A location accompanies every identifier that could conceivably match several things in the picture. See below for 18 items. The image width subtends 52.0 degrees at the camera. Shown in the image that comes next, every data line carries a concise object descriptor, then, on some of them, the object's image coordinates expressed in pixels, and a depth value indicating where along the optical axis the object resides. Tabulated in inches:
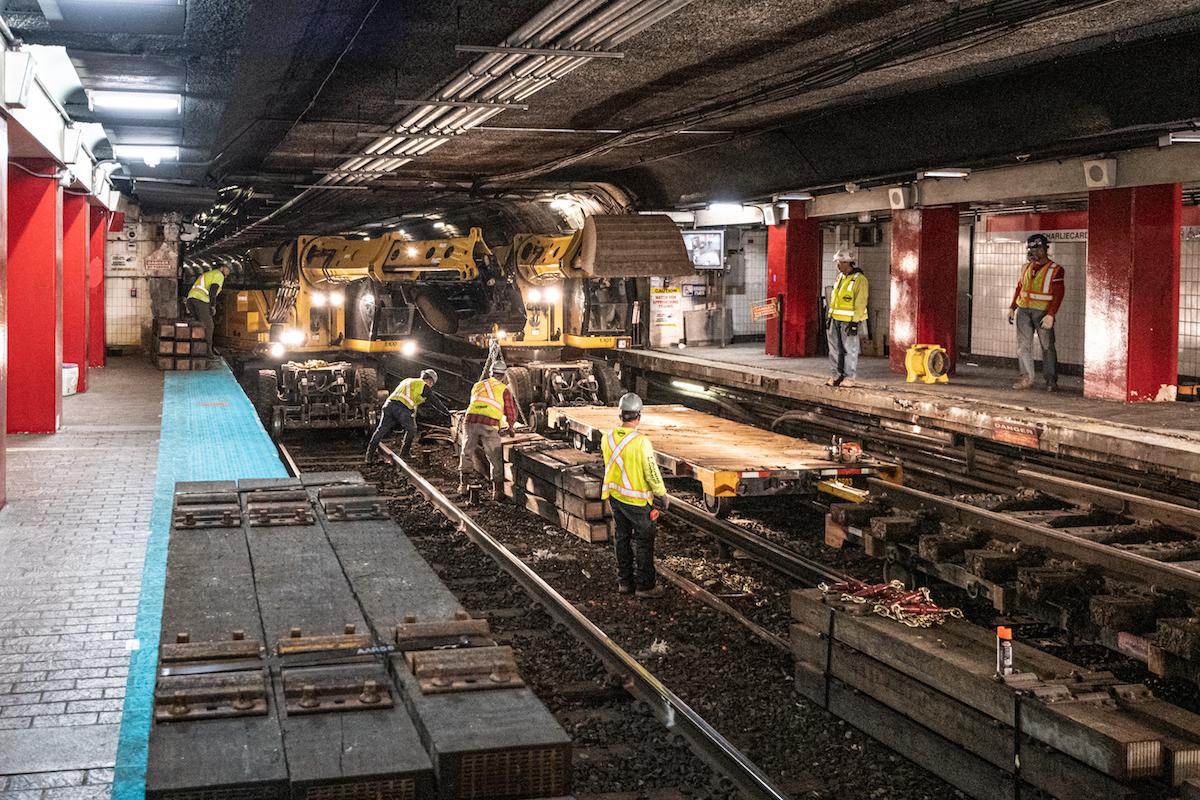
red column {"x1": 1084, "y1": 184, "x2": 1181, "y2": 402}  497.0
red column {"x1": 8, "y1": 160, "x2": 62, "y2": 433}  514.9
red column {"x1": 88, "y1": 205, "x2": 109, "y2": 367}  909.8
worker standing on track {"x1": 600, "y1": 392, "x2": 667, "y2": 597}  354.6
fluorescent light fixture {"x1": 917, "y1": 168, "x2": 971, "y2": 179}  546.4
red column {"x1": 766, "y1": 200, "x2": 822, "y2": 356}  781.3
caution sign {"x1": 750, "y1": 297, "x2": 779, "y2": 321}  786.8
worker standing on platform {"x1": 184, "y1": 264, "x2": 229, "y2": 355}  898.1
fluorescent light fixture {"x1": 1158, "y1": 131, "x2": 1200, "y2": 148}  418.9
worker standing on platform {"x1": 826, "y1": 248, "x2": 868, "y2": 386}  527.8
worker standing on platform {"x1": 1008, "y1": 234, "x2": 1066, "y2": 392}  538.3
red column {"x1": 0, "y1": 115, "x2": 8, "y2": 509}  363.3
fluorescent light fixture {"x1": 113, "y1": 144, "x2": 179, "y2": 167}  660.1
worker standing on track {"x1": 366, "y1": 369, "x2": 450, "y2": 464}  595.2
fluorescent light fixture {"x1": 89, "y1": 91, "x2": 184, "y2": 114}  487.8
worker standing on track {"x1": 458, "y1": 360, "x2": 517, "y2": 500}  508.7
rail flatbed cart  398.0
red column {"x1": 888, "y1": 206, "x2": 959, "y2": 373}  643.5
